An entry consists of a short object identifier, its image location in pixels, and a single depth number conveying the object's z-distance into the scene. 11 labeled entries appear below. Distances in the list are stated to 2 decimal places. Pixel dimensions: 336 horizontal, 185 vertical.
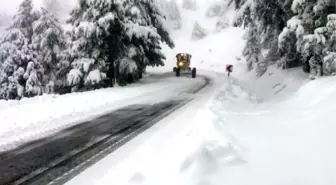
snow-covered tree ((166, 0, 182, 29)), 85.49
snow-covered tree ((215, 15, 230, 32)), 76.62
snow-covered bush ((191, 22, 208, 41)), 78.50
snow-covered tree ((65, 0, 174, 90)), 23.75
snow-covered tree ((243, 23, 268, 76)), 33.02
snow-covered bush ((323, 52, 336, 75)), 15.57
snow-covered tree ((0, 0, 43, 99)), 31.72
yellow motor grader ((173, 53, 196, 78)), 39.25
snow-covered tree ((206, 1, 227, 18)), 83.86
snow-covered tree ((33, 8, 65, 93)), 33.31
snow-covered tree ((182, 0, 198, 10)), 91.50
